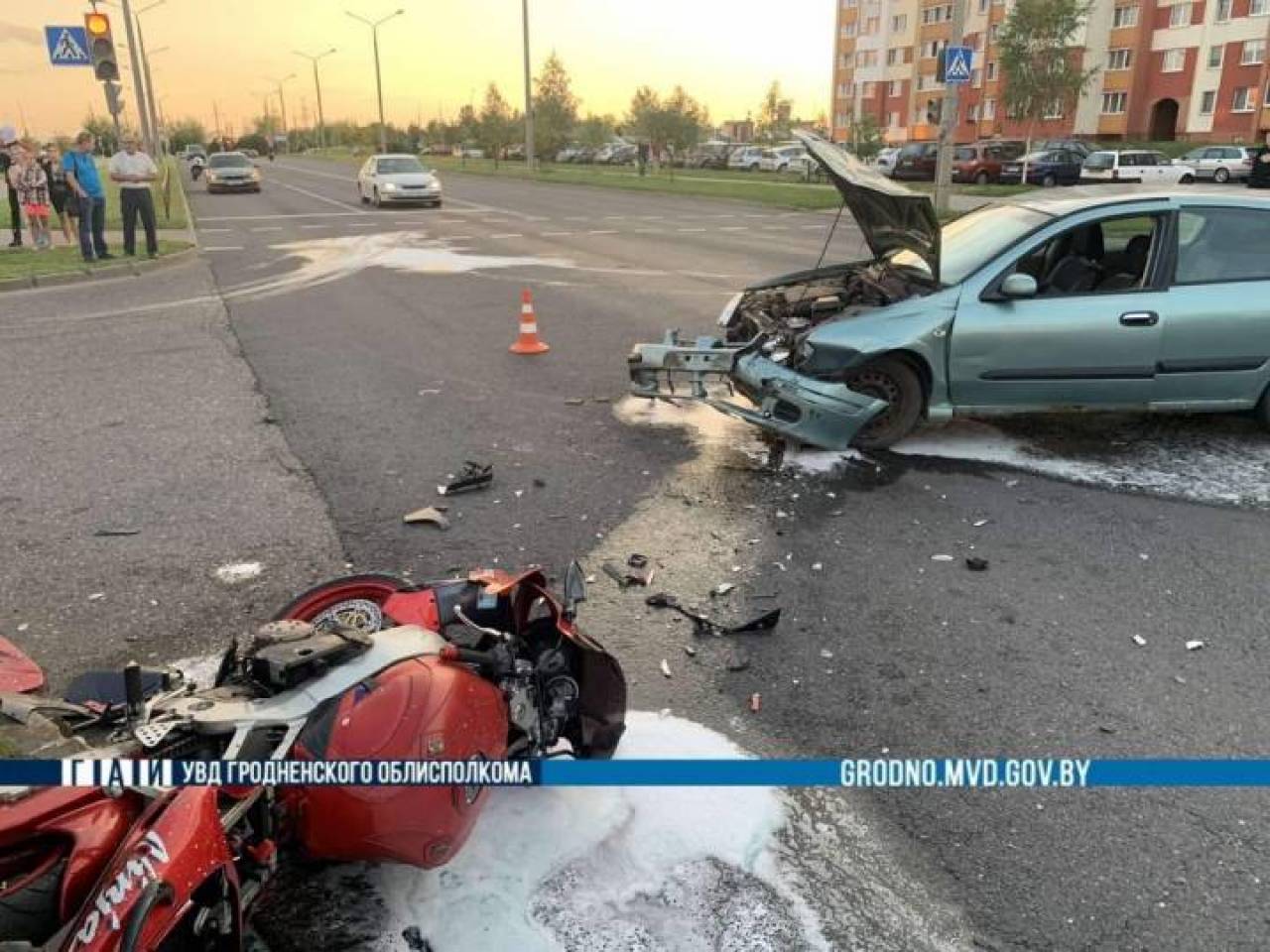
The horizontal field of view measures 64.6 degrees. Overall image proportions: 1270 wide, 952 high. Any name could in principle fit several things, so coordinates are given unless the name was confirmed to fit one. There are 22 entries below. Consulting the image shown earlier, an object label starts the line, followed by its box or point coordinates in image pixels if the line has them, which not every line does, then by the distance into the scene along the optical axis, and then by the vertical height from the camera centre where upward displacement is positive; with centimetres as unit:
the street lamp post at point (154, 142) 3810 +27
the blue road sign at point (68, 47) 1560 +153
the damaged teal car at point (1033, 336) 616 -113
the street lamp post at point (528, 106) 4802 +199
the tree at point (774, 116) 8650 +242
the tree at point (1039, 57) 3641 +308
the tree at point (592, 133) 8062 +104
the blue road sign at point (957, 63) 1894 +145
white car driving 2825 -93
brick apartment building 5562 +444
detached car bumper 603 -146
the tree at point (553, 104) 6425 +259
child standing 1581 -55
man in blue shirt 1452 -61
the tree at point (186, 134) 11040 +173
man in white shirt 1475 -55
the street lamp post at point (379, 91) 6844 +375
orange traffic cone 938 -168
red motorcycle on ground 186 -129
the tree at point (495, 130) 6197 +102
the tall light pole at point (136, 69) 2572 +211
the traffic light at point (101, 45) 1577 +157
